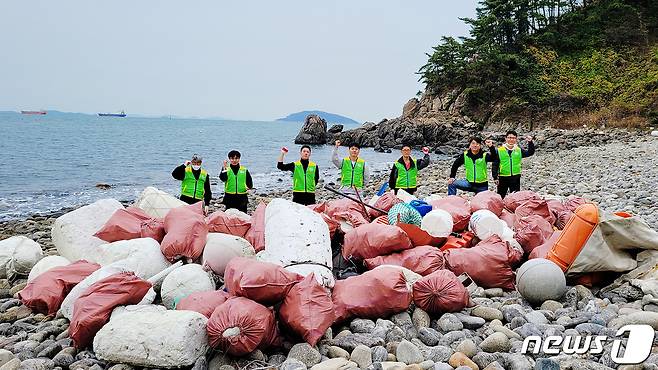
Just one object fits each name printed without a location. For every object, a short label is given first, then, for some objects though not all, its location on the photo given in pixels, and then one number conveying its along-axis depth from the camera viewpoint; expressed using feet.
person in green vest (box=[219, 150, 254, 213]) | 27.40
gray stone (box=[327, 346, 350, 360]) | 11.32
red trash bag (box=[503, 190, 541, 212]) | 22.10
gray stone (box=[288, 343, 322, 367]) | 11.09
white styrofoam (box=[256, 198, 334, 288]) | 13.93
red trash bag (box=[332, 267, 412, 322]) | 12.98
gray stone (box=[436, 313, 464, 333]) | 12.61
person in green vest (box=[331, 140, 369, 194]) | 28.25
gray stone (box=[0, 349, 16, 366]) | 11.71
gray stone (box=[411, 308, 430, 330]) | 12.90
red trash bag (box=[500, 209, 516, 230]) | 20.70
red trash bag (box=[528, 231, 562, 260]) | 16.20
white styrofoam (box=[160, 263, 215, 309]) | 14.06
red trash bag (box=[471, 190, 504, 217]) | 21.36
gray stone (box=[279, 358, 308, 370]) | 10.49
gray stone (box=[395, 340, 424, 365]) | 10.87
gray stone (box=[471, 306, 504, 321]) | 13.12
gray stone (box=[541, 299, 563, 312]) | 13.67
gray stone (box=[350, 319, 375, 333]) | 12.57
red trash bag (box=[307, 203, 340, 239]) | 18.15
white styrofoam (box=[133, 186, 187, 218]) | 21.76
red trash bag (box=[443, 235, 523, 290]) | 15.79
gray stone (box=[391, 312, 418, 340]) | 12.53
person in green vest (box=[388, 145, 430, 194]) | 28.66
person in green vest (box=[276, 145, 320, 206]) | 27.58
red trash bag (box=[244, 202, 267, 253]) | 17.37
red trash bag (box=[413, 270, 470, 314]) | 13.35
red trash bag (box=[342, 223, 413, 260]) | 16.65
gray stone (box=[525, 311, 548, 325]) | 12.52
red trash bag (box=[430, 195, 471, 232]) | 19.95
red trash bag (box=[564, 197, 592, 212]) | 21.51
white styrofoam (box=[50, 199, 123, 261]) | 18.45
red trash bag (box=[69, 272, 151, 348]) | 12.44
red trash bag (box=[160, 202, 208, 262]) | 16.25
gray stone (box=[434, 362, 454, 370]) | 10.15
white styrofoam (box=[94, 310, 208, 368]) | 10.81
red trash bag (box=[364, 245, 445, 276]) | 15.97
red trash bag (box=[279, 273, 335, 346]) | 11.65
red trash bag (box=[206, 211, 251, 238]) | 18.51
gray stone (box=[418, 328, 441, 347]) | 12.04
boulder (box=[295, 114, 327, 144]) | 165.58
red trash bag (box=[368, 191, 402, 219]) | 21.42
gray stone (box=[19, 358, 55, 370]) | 11.26
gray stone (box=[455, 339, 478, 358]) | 10.87
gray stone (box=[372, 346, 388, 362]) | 11.01
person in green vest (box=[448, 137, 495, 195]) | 29.07
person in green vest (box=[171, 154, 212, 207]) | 28.19
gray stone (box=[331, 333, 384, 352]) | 11.75
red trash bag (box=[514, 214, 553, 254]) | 17.34
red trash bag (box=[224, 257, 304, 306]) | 11.74
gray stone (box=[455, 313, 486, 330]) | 12.75
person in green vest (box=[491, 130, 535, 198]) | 29.73
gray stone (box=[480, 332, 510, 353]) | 11.15
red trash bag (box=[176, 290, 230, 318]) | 12.58
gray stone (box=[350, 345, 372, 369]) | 10.86
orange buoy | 14.98
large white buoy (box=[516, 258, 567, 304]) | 14.15
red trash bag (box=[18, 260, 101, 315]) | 15.38
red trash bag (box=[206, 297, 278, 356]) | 11.01
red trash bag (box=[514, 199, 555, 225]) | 20.43
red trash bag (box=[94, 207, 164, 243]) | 17.88
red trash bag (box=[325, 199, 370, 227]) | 19.63
